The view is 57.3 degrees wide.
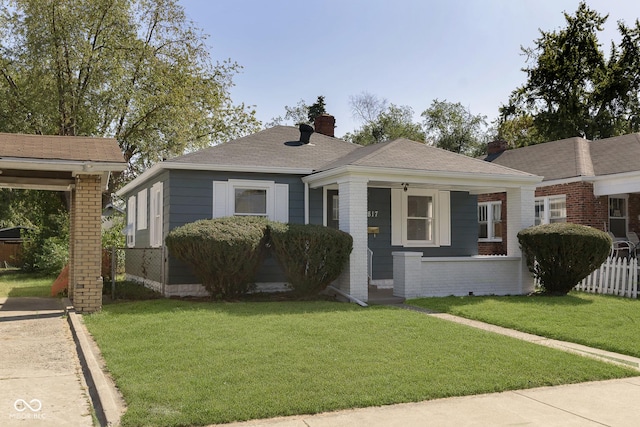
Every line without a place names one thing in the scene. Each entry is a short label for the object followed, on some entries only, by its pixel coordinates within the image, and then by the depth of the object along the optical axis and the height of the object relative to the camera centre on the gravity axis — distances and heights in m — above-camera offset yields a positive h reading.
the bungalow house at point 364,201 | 12.86 +0.77
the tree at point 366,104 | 53.66 +11.76
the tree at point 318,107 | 46.86 +10.17
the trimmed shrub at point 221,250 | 11.48 -0.34
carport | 10.38 +1.14
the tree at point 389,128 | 49.88 +9.19
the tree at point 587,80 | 34.84 +9.17
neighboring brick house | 17.12 +1.32
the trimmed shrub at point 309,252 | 11.98 -0.40
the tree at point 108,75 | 24.02 +6.90
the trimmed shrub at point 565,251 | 12.91 -0.43
